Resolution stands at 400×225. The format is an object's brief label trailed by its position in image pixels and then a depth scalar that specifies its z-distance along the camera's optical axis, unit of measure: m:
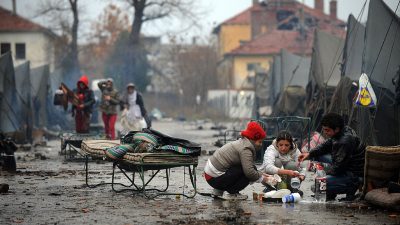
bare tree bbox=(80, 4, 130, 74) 83.75
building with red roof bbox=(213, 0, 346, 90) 77.69
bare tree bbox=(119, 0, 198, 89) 55.56
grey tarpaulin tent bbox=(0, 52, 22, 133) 25.28
